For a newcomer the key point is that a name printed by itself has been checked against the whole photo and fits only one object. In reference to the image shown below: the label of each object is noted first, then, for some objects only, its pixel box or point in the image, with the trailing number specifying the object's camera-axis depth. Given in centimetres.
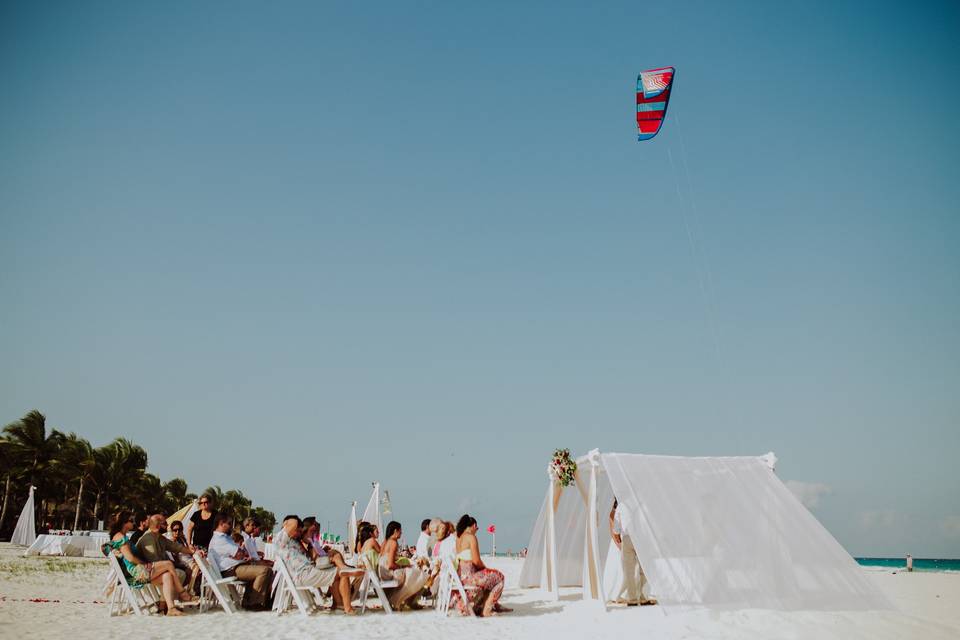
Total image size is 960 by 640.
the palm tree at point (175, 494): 6588
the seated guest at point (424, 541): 1426
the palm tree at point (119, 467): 4500
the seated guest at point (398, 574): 956
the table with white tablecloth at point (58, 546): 2402
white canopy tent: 929
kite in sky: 1274
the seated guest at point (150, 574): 840
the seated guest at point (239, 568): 895
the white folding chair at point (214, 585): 834
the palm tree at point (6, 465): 4162
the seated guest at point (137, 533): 928
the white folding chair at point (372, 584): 910
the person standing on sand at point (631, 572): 1080
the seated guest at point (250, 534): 1188
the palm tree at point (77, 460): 4342
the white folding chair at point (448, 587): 919
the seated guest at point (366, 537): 959
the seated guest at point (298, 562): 859
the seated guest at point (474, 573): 928
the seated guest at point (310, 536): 939
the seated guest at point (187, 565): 939
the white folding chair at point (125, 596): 830
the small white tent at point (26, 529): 2741
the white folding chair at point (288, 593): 850
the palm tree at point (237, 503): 7566
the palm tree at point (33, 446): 4247
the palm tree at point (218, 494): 7744
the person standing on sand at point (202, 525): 934
